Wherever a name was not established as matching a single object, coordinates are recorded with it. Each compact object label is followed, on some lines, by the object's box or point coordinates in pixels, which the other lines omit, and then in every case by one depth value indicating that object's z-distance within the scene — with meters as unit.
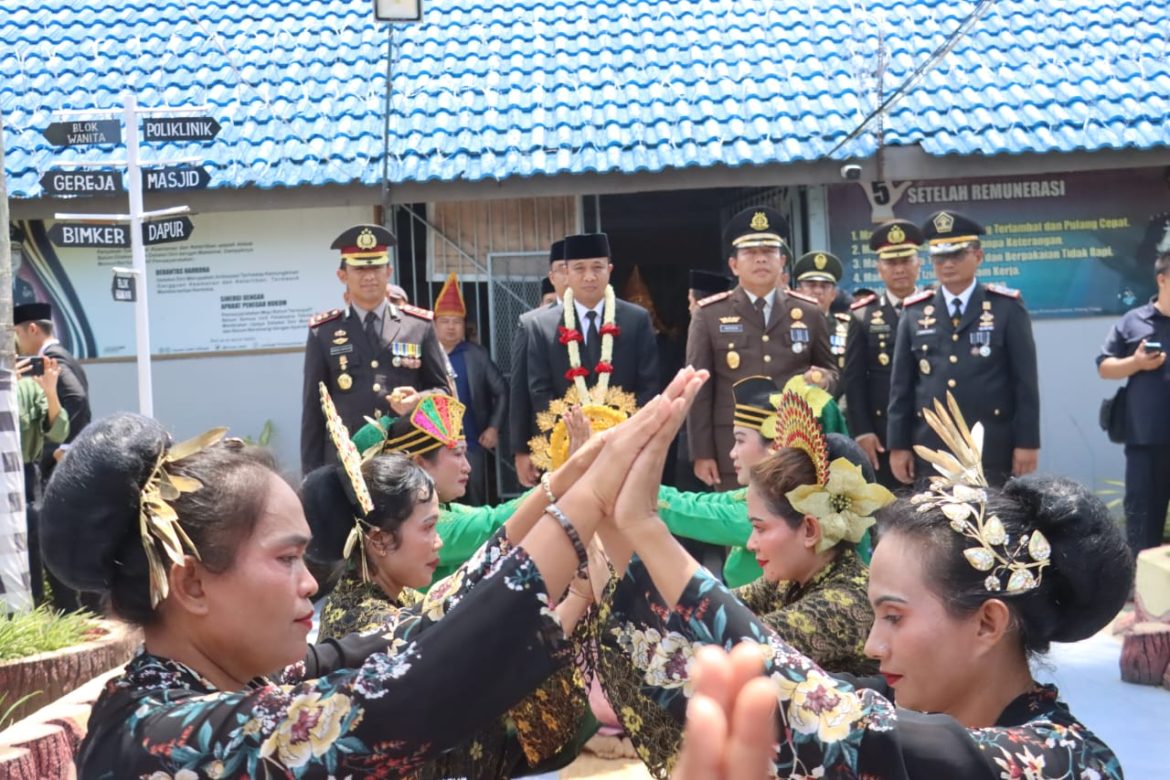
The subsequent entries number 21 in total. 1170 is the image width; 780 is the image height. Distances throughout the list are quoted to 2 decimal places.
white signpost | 7.41
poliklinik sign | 7.57
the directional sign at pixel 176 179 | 7.92
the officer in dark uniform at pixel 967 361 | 6.95
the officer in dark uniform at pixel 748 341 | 7.12
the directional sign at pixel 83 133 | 7.38
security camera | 9.23
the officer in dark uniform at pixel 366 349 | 7.10
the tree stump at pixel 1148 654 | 5.64
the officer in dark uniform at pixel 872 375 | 8.03
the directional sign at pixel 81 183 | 7.75
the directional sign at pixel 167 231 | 7.62
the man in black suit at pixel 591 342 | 7.17
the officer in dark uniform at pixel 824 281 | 8.38
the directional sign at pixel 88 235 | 7.25
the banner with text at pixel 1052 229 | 9.70
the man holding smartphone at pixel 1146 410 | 7.20
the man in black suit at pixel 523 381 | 7.33
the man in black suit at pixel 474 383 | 9.12
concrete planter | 4.57
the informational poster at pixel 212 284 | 10.05
